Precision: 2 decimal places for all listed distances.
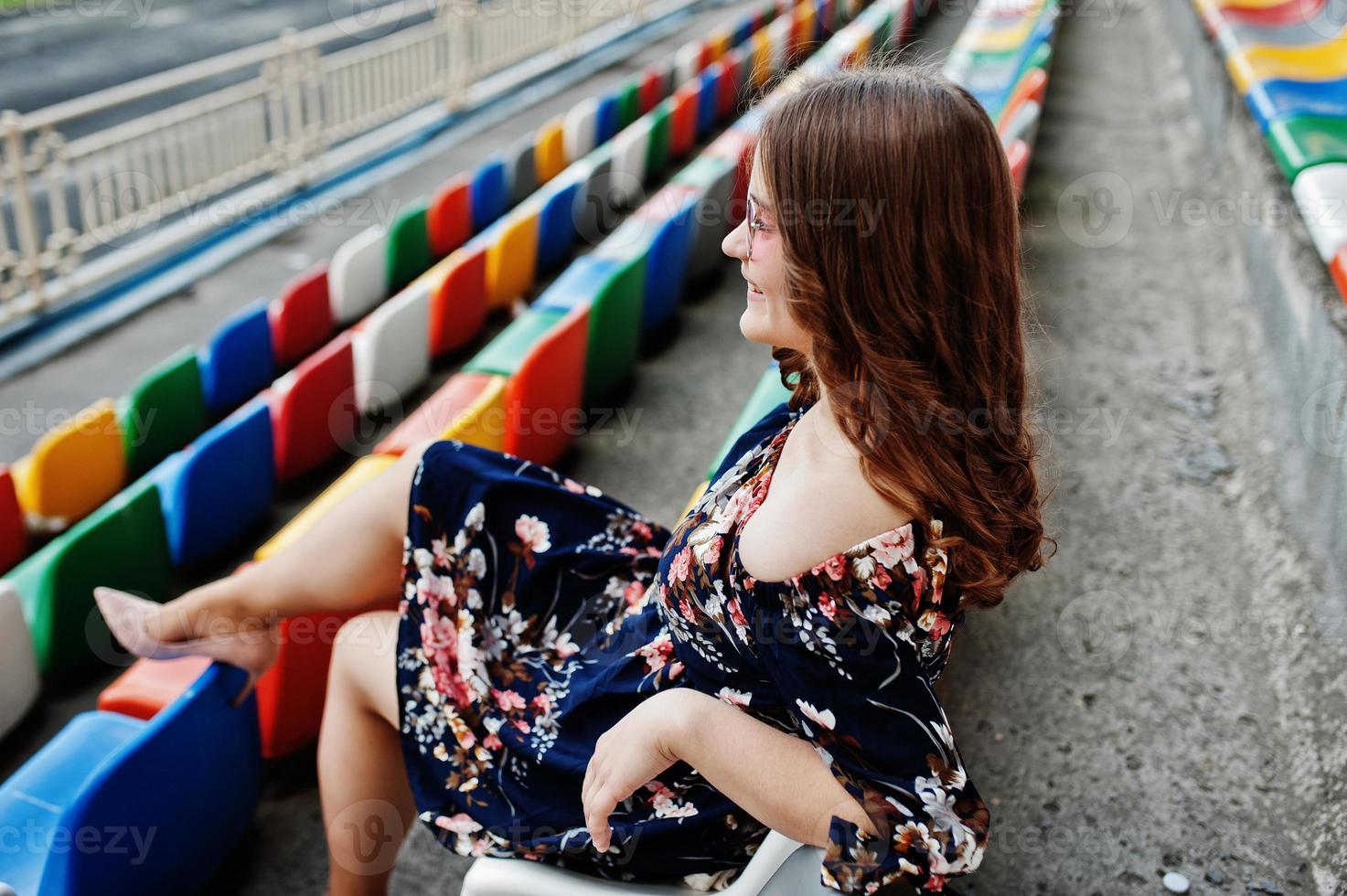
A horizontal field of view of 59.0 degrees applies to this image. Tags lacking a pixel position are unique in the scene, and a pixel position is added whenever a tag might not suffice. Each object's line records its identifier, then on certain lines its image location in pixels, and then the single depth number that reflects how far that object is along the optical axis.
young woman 1.04
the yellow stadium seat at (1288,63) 3.61
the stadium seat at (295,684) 1.98
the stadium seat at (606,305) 3.10
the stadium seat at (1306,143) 2.71
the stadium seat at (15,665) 2.09
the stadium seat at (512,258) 4.17
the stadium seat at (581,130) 6.29
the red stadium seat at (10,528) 2.69
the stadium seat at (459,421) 2.23
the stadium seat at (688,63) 7.80
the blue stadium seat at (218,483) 2.67
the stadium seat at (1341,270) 2.04
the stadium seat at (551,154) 6.01
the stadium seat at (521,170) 5.64
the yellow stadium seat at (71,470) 2.82
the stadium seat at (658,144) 5.84
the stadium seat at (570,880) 1.14
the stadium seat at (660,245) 3.51
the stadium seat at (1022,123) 3.58
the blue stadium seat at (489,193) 5.33
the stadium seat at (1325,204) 2.22
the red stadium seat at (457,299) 3.76
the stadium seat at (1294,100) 3.17
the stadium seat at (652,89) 7.28
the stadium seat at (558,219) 4.59
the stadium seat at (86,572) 2.28
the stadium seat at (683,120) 6.30
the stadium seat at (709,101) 6.82
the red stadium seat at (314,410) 3.05
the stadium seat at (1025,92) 4.16
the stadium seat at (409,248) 4.58
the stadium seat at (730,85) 7.22
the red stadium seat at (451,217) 4.94
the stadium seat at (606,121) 6.57
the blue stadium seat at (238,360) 3.50
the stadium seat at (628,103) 6.86
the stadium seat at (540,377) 2.60
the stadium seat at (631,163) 5.32
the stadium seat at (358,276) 4.25
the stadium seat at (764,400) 1.91
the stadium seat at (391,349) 3.37
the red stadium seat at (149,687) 1.89
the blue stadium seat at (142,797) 1.44
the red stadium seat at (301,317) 3.91
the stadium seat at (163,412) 3.11
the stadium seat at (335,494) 1.95
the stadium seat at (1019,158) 3.00
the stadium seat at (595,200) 4.89
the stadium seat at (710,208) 4.04
